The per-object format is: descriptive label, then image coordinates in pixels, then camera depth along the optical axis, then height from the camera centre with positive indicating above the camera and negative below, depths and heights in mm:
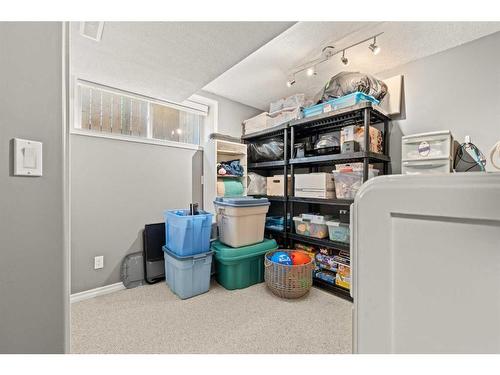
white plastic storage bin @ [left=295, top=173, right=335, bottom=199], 2330 +6
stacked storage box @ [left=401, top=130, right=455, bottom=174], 1855 +302
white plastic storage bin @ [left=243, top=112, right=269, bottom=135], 2955 +858
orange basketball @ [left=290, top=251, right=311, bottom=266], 2231 -724
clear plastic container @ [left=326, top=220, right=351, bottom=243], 2189 -441
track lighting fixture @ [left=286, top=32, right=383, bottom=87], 1897 +1227
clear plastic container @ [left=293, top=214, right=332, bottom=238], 2381 -427
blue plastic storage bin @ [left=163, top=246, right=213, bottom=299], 2057 -831
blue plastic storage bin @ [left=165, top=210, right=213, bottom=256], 2064 -438
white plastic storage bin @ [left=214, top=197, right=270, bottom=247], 2305 -356
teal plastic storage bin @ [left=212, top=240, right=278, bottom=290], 2246 -819
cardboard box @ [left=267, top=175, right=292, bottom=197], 2746 +18
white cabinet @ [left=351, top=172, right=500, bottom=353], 437 -169
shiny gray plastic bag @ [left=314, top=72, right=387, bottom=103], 2152 +1002
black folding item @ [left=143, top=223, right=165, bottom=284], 2371 -726
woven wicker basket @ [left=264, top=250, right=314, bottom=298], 2023 -853
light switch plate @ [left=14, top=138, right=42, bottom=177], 661 +86
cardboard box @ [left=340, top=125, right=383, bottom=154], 2122 +496
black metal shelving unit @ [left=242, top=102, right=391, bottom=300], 2082 +312
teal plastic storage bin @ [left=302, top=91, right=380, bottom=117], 2078 +829
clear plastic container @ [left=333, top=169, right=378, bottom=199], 2109 +54
